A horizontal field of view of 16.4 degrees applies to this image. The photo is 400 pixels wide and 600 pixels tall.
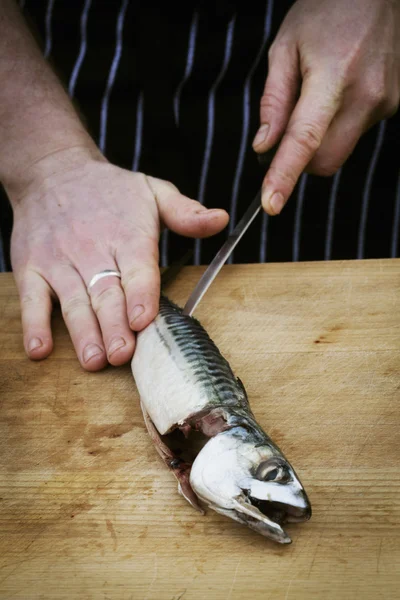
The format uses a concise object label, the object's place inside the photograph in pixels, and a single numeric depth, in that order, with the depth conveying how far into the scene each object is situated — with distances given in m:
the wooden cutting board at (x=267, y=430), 0.72
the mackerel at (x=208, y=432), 0.73
